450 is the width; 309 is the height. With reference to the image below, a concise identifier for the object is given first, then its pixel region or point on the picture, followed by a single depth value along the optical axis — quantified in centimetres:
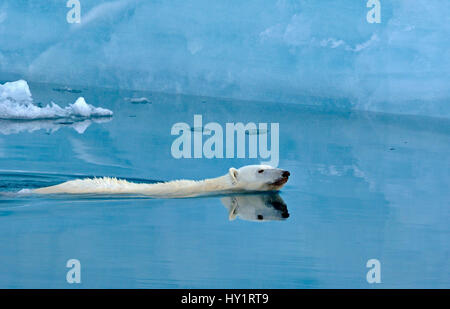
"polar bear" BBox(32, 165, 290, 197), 1532
